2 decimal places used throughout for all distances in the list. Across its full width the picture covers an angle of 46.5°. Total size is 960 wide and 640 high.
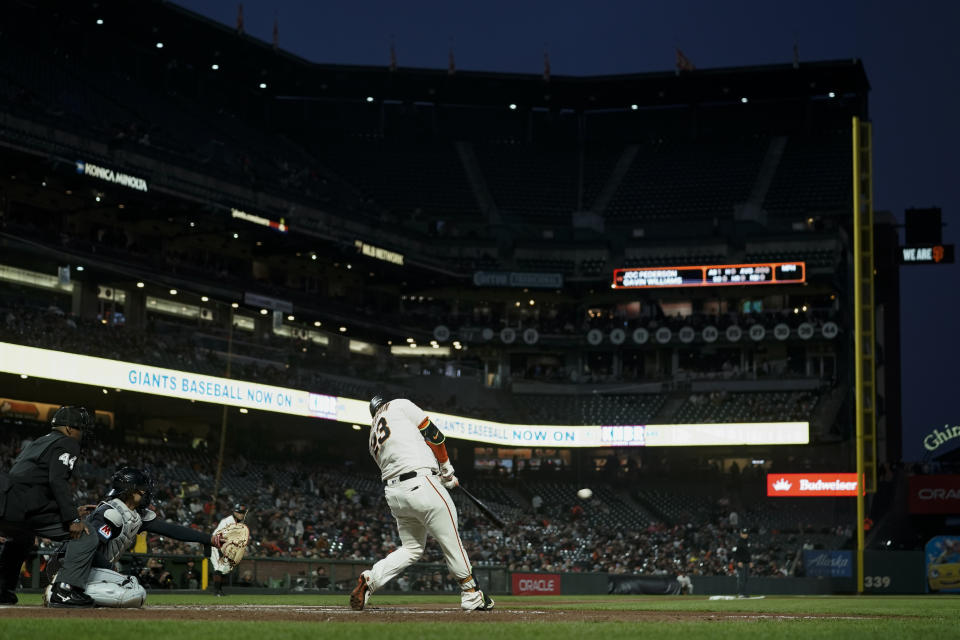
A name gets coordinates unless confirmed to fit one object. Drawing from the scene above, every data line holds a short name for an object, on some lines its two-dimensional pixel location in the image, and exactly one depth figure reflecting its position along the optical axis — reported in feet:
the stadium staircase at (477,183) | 220.84
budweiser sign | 164.04
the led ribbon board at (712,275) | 190.60
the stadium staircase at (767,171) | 212.84
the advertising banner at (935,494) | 150.61
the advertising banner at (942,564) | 126.72
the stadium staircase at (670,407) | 187.11
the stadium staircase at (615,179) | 223.71
